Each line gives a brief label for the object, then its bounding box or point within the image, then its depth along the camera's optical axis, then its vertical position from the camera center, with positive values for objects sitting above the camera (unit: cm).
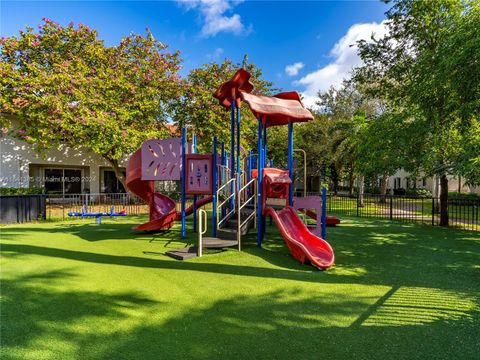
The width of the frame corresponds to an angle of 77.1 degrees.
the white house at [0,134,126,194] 1906 +107
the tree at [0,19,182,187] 1571 +554
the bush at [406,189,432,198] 3228 -101
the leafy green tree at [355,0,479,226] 796 +350
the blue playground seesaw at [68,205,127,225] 1176 -121
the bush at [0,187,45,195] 1694 -37
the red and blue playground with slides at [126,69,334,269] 741 +3
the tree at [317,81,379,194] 2619 +711
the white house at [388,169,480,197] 3606 -26
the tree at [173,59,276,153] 2050 +525
